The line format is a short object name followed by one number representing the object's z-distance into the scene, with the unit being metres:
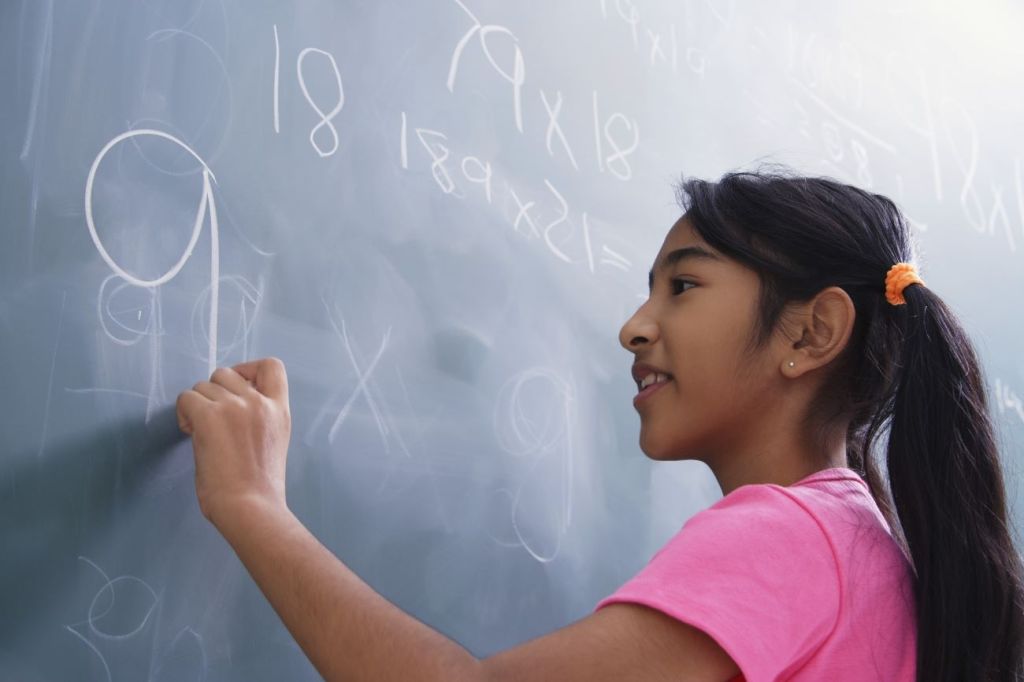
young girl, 0.60
